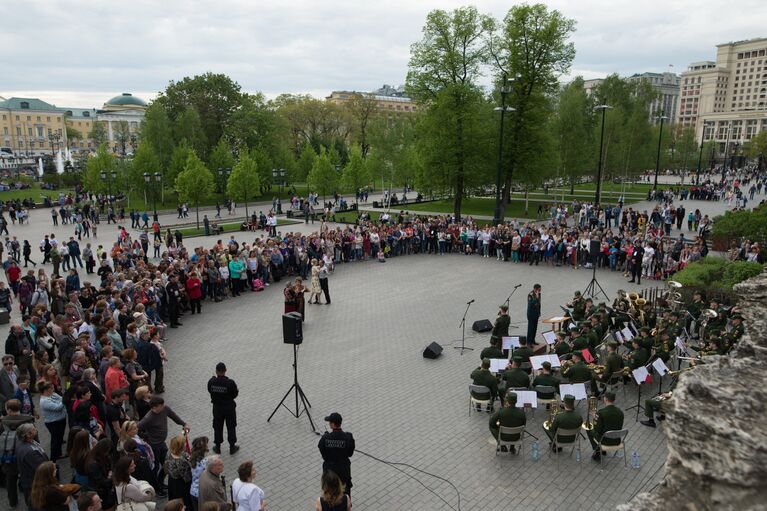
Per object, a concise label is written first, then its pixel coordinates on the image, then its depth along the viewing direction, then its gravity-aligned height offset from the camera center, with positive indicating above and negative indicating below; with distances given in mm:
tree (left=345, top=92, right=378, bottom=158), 83062 +9081
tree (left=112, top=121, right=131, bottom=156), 118856 +7947
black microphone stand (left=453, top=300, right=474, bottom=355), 14745 -4887
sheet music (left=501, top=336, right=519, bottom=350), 12883 -4098
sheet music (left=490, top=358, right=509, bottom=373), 11664 -4221
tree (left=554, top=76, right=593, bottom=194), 48812 +3353
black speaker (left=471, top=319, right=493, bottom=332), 16141 -4669
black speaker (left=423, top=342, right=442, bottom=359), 14086 -4774
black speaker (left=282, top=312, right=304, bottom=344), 10164 -3069
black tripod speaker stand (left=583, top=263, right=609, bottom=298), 19781 -4454
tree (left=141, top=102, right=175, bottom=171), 54562 +3213
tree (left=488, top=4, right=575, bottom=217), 37938 +7554
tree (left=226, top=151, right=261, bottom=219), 43562 -1101
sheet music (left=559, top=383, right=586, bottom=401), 10016 -4075
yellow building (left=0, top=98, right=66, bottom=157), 130875 +9116
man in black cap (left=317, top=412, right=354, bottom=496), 7473 -3925
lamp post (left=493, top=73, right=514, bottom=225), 28677 -946
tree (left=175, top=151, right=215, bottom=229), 41125 -1253
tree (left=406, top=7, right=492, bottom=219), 36750 +6608
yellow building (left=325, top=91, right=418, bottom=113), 144875 +19963
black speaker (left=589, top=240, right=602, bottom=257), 19109 -2599
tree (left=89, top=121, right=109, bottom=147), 123638 +7650
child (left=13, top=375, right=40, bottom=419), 9224 -4084
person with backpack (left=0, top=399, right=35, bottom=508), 7882 -4197
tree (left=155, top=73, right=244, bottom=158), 58906 +7286
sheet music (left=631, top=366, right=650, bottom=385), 10875 -4087
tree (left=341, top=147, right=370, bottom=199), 53906 -451
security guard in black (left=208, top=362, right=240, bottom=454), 9219 -4264
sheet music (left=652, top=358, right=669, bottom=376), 11344 -4064
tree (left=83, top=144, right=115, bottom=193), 48219 -584
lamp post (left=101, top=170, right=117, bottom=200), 47625 -1201
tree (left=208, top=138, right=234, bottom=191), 52947 +567
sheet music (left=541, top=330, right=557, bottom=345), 13829 -4252
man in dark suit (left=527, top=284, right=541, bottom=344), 14625 -3815
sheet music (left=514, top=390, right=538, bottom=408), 10006 -4251
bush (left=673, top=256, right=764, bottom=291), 18500 -3492
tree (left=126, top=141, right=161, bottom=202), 48156 -33
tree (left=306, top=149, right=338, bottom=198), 49875 -595
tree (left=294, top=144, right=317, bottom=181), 61531 +741
